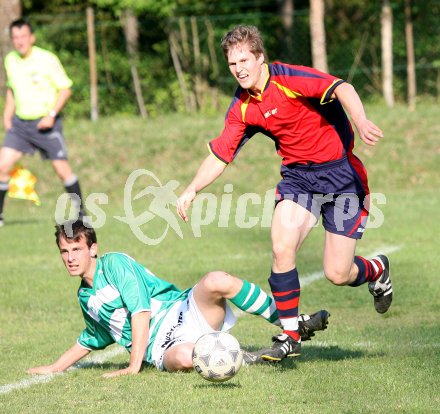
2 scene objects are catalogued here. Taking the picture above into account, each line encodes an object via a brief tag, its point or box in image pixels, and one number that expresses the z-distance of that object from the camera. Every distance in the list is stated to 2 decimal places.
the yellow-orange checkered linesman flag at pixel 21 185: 26.41
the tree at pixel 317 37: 40.94
